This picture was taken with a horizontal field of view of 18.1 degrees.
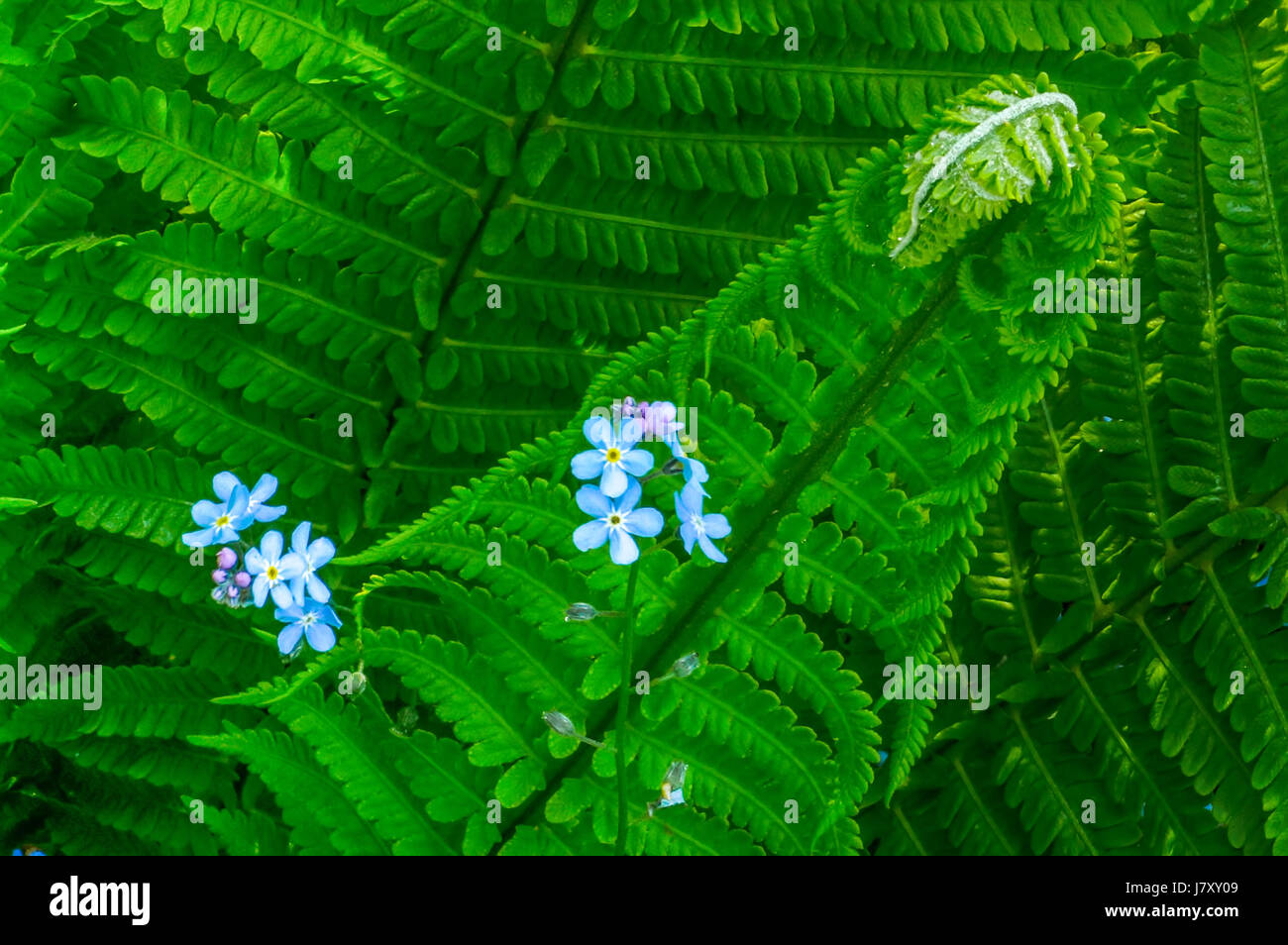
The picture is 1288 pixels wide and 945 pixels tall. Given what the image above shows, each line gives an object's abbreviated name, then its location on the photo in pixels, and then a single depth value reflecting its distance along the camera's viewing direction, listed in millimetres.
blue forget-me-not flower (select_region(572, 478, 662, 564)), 405
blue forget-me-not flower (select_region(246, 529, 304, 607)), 425
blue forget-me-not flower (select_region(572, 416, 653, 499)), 403
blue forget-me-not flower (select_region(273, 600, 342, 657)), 422
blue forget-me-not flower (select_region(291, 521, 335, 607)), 424
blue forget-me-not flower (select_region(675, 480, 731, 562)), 403
